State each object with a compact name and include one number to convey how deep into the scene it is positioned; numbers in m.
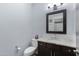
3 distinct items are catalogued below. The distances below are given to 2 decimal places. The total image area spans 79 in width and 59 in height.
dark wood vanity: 1.34
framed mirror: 1.40
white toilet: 1.33
